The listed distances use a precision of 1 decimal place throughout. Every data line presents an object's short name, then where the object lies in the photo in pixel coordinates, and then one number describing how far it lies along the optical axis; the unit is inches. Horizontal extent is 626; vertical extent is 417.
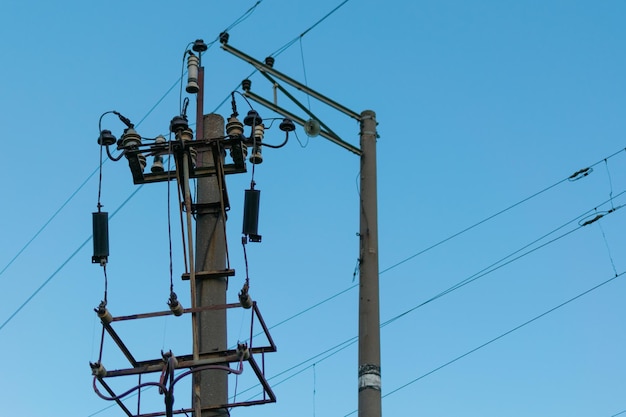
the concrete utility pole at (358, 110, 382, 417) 747.0
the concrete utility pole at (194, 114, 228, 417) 886.2
